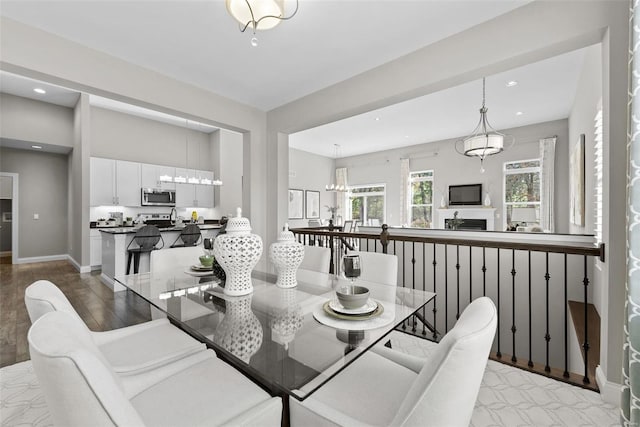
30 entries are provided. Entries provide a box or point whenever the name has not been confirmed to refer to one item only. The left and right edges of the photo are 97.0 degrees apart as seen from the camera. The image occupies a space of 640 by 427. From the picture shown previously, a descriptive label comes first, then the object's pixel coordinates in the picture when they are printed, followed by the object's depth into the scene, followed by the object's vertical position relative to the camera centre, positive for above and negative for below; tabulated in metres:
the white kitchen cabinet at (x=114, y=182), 5.64 +0.63
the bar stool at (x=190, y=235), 5.02 -0.40
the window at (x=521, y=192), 6.28 +0.45
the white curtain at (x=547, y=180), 5.89 +0.69
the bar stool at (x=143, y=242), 4.44 -0.47
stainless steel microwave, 6.38 +0.36
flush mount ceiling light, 1.75 +1.27
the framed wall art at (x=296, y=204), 8.39 +0.25
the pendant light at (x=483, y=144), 4.18 +1.03
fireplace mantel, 6.74 -0.04
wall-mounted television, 6.93 +0.45
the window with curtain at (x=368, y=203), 9.01 +0.31
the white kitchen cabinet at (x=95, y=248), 5.45 -0.68
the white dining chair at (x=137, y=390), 0.61 -0.67
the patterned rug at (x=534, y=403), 1.58 -1.16
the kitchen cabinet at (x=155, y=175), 6.38 +0.87
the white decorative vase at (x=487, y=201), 6.76 +0.27
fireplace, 6.84 -0.28
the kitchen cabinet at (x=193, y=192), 6.97 +0.52
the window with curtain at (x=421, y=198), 7.87 +0.40
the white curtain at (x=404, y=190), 8.17 +0.65
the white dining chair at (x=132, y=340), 1.11 -0.71
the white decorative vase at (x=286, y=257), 1.74 -0.28
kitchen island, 4.36 -0.66
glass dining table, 0.96 -0.50
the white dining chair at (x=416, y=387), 0.70 -0.54
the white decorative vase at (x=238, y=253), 1.56 -0.23
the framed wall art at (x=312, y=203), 8.97 +0.30
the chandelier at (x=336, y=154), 8.09 +1.92
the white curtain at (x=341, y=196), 9.71 +0.57
